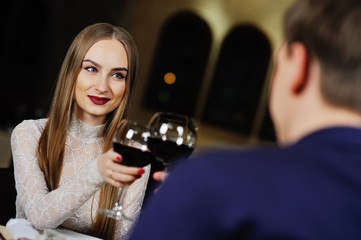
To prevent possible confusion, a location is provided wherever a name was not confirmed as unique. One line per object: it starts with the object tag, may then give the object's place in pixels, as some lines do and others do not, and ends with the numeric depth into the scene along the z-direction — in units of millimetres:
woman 1990
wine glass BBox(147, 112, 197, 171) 1458
